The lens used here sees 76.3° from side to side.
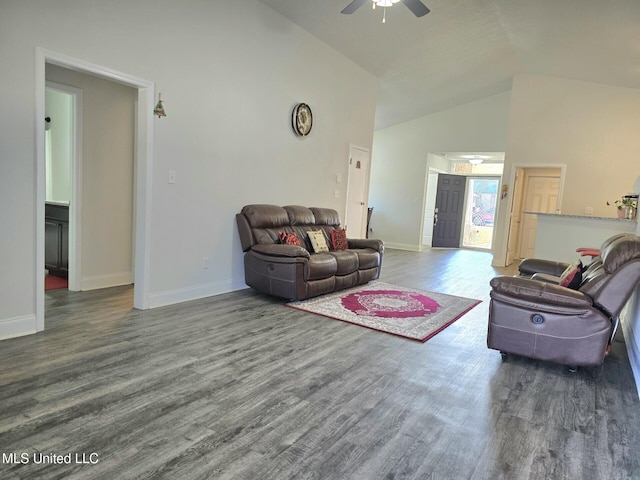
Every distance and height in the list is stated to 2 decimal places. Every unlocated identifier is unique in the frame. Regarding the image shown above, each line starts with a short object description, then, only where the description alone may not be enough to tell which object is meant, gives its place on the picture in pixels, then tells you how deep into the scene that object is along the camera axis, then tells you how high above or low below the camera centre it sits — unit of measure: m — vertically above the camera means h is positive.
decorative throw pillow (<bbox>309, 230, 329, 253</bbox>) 5.02 -0.54
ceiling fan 3.34 +1.65
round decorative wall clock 5.24 +1.02
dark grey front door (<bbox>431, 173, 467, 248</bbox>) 10.37 -0.06
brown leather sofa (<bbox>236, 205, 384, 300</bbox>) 4.10 -0.65
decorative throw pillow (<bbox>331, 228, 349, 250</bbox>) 5.34 -0.52
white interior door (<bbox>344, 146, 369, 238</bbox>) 6.76 +0.15
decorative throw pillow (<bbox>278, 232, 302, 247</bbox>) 4.59 -0.48
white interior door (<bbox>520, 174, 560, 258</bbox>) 8.82 +0.27
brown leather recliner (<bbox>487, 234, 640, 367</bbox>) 2.65 -0.65
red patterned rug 3.61 -1.07
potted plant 6.24 +0.20
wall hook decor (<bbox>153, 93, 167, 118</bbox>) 3.63 +0.70
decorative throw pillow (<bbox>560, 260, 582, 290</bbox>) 3.08 -0.48
